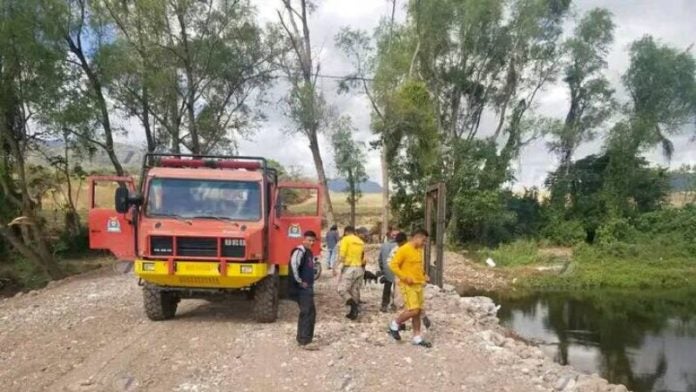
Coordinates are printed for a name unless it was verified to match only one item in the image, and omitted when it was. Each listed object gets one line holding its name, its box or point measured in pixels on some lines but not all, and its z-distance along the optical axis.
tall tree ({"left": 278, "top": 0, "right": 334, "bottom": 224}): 31.19
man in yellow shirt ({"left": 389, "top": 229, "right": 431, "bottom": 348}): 9.62
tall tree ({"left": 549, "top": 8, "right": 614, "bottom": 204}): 40.00
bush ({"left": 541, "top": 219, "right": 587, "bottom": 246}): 37.88
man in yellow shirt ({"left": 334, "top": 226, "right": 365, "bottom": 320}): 11.34
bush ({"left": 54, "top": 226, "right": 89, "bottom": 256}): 30.38
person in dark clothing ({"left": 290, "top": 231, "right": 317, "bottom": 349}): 9.22
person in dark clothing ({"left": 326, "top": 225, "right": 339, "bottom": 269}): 18.77
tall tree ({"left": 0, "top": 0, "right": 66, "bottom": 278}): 20.89
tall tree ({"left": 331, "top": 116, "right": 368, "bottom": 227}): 37.00
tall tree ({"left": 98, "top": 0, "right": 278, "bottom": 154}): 26.14
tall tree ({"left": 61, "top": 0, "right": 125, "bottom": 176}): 23.46
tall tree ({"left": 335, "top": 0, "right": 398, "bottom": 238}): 33.50
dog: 13.27
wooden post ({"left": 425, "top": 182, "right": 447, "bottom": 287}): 16.06
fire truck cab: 10.09
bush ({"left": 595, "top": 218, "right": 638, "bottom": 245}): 36.34
